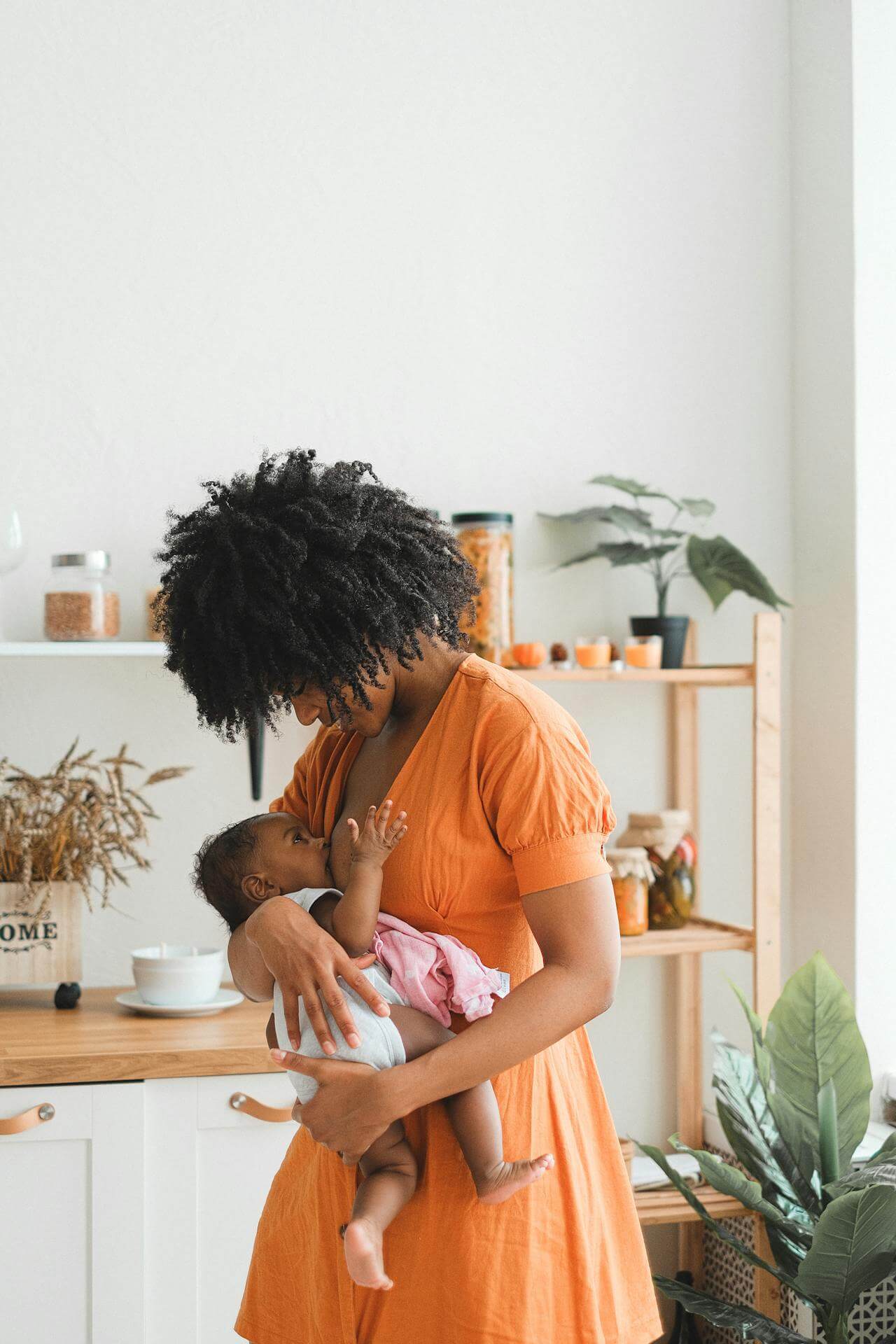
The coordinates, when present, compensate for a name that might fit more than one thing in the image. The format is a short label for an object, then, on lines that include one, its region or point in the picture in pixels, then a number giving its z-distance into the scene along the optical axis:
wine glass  2.28
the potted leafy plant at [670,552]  2.51
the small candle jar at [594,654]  2.48
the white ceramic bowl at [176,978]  2.22
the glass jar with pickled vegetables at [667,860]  2.50
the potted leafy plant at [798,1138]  2.01
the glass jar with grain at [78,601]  2.28
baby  1.17
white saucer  2.21
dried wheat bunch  2.21
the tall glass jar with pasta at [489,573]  2.40
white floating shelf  2.22
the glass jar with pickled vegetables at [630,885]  2.42
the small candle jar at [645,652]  2.48
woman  1.16
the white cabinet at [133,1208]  1.95
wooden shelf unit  2.39
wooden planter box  2.23
